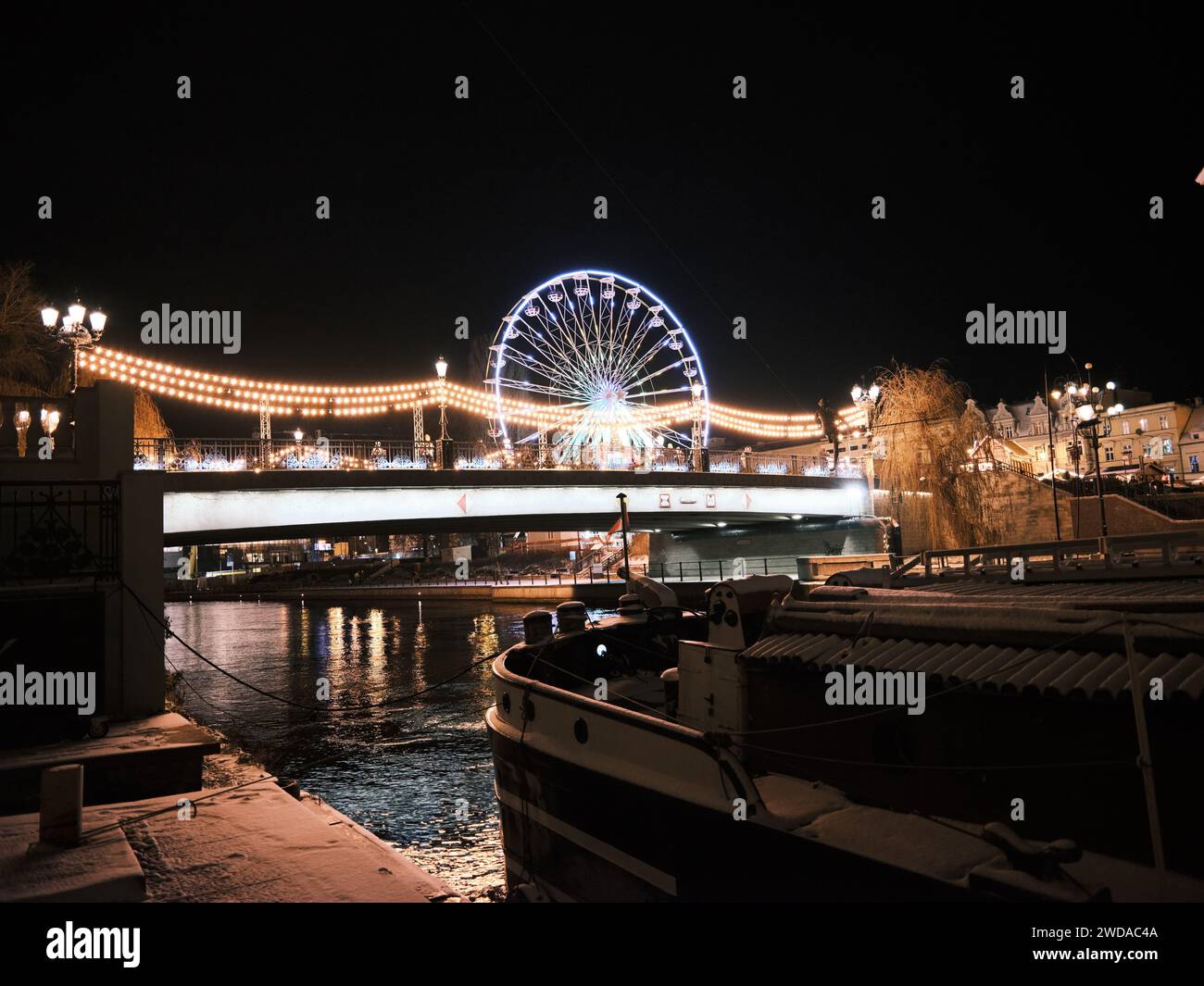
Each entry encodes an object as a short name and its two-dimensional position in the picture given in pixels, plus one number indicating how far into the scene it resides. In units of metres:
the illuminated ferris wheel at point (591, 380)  41.31
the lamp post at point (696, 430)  43.66
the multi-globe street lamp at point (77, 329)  17.72
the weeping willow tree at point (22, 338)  32.56
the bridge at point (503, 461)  28.27
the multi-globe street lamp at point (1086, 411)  31.88
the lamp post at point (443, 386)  33.90
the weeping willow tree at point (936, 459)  41.69
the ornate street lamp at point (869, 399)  43.56
